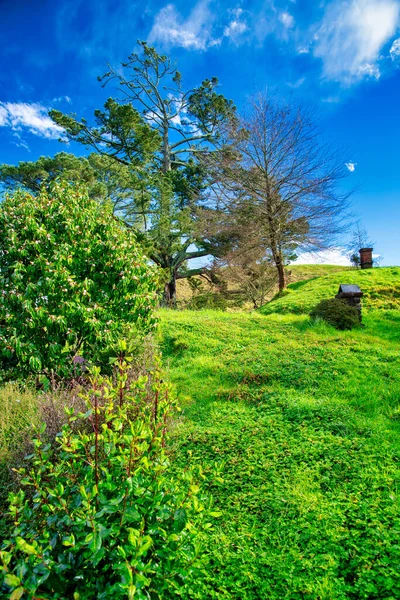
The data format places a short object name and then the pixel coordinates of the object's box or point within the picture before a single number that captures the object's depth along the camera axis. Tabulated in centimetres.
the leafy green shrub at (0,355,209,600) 188
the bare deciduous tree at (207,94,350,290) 1648
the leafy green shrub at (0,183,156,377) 568
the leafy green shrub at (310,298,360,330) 1022
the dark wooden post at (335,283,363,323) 1081
